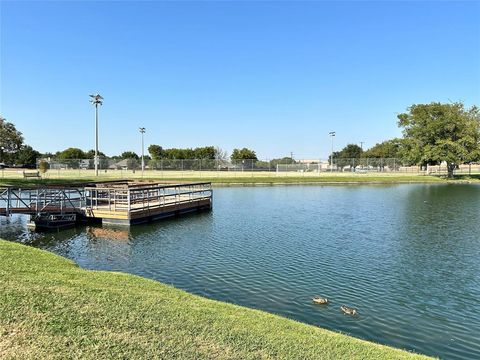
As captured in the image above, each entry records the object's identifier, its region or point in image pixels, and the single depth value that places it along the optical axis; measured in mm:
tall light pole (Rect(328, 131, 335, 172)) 76125
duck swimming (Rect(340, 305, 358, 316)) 8734
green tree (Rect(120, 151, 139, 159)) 154550
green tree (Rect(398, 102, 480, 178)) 60688
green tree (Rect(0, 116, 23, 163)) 62991
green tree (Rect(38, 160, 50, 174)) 58125
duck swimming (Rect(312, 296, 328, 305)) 9312
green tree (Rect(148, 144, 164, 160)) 148562
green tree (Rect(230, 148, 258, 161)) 128875
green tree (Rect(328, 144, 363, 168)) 152888
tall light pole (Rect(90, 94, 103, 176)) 54469
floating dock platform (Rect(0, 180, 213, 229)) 19672
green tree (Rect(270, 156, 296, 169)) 87562
